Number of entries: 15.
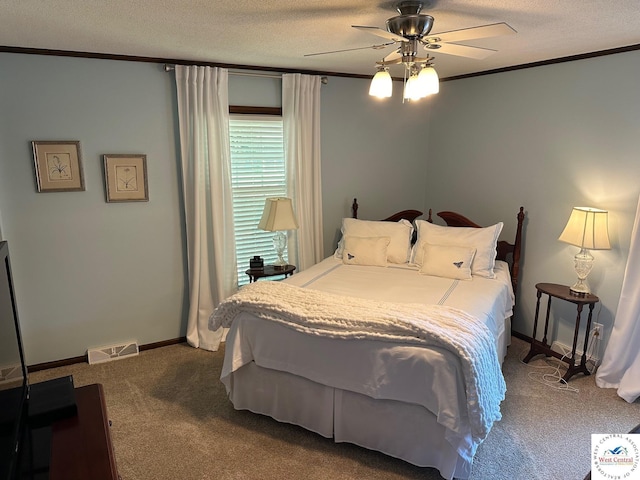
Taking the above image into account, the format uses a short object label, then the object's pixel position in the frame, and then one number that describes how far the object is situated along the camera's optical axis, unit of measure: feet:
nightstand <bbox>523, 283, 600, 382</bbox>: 10.27
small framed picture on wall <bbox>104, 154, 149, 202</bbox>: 10.96
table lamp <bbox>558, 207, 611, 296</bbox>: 9.94
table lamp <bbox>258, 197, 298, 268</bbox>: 12.07
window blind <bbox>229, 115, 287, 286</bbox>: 12.54
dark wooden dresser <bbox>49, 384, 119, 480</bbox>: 4.72
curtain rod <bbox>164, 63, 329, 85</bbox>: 11.91
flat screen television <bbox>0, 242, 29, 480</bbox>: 4.15
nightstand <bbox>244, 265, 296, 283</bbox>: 12.11
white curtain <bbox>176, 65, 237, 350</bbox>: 11.43
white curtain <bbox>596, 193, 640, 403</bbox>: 9.67
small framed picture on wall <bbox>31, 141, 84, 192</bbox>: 10.21
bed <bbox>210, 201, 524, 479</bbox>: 7.04
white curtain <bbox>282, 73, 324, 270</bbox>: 12.69
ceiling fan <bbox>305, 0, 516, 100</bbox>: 6.51
